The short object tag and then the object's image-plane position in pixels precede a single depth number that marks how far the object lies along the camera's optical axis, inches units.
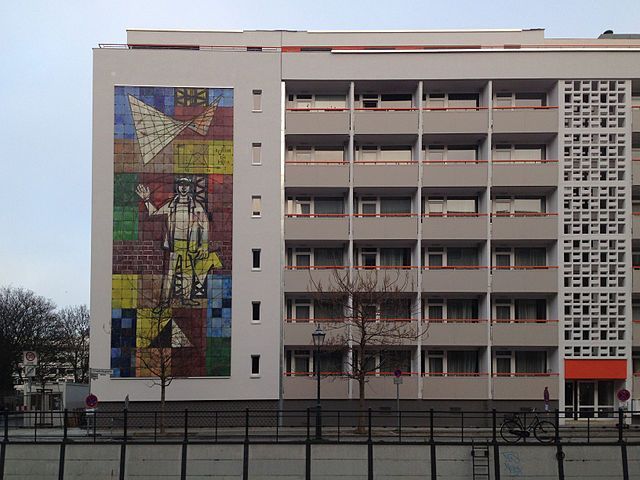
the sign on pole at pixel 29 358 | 1806.1
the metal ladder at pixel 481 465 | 1141.1
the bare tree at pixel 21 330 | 3430.1
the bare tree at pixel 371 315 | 2005.4
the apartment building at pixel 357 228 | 2042.3
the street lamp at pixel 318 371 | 1178.6
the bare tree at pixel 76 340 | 4084.6
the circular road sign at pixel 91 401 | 1620.3
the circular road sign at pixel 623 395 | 1670.8
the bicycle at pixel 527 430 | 1162.0
